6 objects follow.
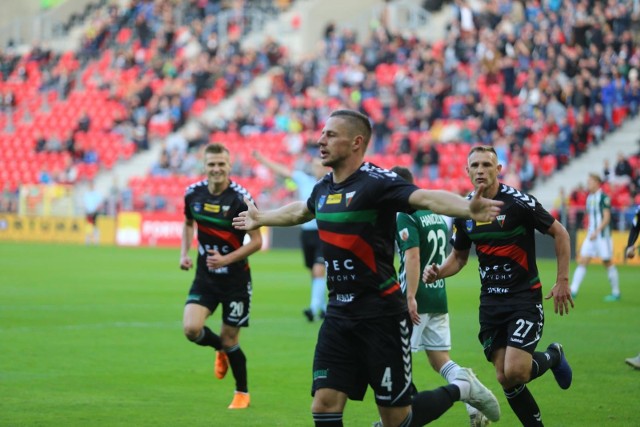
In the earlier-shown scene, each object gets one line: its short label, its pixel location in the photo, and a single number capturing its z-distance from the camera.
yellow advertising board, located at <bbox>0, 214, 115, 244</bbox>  83.94
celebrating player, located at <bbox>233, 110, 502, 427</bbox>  13.27
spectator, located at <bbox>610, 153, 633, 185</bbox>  59.28
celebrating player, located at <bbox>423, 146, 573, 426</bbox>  16.08
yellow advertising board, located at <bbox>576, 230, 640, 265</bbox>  58.87
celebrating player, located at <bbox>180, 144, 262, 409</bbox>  19.84
